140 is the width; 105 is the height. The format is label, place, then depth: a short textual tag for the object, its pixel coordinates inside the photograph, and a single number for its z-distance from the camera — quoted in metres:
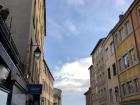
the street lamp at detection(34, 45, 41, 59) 7.27
